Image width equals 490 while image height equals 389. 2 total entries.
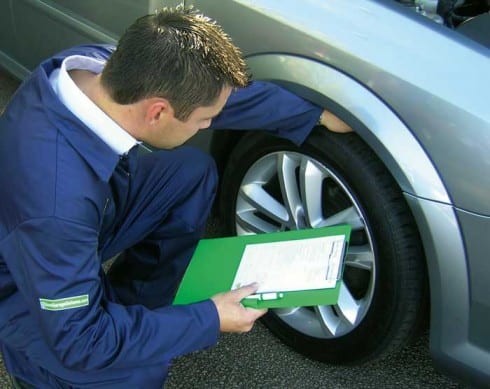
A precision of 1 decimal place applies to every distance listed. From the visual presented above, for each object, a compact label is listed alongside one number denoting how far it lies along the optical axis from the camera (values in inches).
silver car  60.2
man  51.8
